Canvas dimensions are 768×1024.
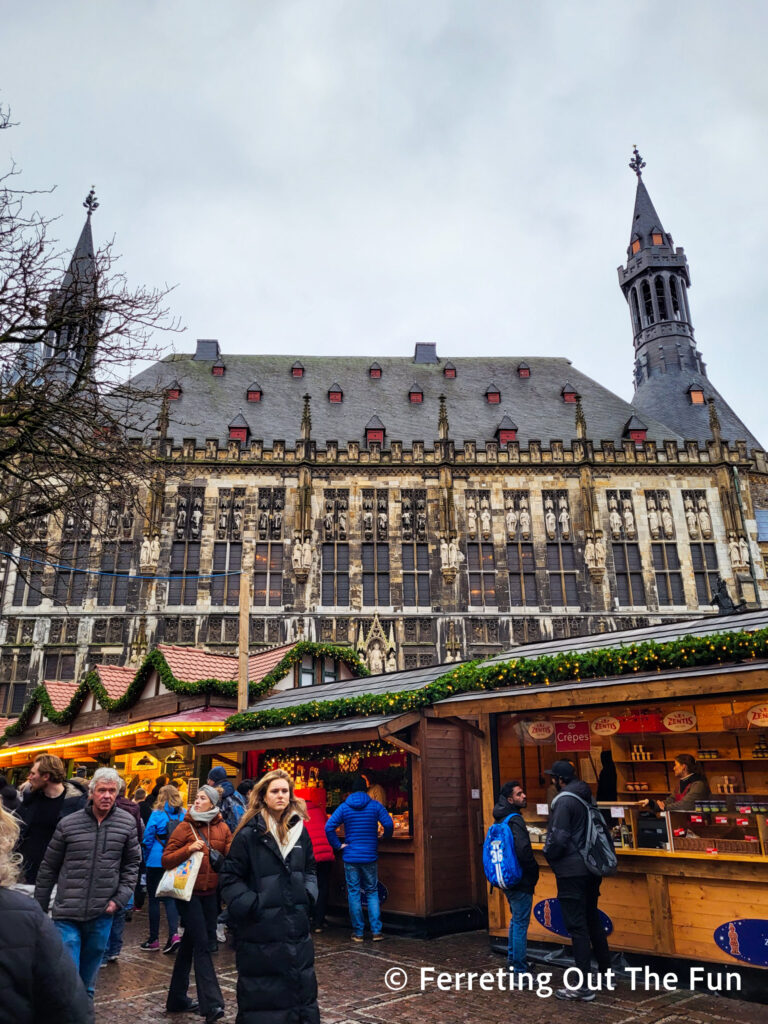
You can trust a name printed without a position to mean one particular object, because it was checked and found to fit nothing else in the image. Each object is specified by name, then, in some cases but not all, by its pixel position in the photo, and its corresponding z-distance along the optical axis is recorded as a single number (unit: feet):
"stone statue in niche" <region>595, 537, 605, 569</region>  83.97
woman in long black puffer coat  11.29
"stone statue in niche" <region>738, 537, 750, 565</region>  83.91
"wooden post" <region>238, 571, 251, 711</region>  38.24
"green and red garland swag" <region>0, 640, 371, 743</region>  40.19
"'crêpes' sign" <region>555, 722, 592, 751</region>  25.66
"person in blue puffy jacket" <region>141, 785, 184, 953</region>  23.75
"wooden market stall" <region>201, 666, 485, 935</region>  26.71
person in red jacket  27.02
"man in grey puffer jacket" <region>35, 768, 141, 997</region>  14.80
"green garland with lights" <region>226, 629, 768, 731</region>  20.77
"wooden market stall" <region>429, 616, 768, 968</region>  19.71
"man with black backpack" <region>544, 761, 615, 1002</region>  18.80
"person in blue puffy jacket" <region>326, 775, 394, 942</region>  25.45
